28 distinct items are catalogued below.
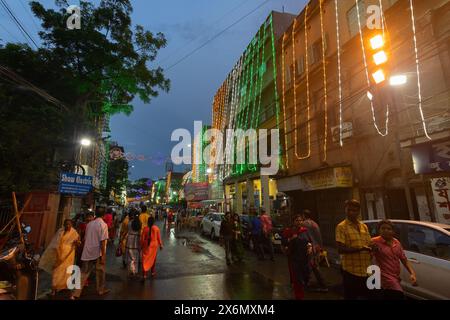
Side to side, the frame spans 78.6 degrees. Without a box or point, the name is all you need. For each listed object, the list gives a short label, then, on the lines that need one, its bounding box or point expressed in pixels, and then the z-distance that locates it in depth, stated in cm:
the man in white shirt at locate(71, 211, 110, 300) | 639
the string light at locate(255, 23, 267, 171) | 2375
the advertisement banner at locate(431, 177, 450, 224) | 858
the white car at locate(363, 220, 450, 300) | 486
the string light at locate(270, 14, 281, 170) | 2059
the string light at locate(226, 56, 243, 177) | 3031
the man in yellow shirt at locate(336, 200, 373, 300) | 390
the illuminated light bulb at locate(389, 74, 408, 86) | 989
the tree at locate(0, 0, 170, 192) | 1495
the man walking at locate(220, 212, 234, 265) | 1009
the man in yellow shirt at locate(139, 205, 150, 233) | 866
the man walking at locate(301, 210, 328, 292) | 663
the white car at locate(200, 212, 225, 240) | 1767
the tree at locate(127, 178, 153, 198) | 7069
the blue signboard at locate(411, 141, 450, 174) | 876
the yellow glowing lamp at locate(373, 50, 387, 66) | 1030
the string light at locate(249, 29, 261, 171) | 2466
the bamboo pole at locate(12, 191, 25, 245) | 571
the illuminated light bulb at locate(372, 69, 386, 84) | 1034
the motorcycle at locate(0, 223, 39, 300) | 468
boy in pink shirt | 373
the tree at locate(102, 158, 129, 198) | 3528
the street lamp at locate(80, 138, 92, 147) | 1442
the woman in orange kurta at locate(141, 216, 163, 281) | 793
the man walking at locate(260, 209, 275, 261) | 1089
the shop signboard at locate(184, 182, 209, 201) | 3747
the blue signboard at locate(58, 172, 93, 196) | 1149
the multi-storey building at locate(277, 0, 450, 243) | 958
